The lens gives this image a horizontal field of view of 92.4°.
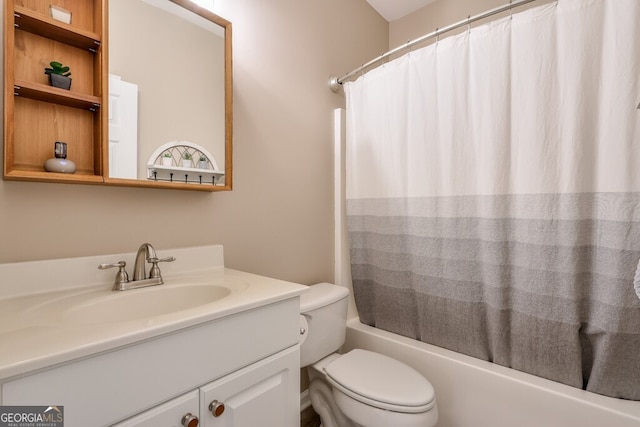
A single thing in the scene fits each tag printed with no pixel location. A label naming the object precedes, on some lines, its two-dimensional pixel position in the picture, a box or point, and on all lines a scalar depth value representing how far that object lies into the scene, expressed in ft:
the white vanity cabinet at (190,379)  1.82
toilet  3.52
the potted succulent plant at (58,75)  2.92
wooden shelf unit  2.68
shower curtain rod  3.71
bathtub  3.38
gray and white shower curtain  3.26
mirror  3.30
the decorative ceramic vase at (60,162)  2.88
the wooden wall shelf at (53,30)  2.73
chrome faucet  3.14
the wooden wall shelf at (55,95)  2.73
